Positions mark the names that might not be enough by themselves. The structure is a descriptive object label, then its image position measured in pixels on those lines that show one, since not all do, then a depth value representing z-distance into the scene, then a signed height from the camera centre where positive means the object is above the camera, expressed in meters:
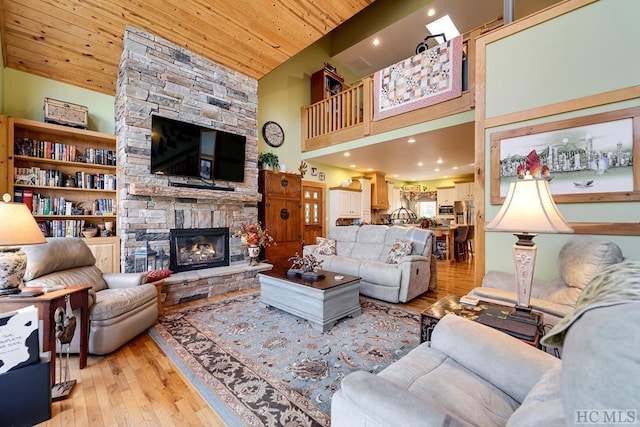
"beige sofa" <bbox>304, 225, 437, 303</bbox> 3.29 -0.73
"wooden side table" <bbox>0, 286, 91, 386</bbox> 1.55 -0.59
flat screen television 3.49 +0.86
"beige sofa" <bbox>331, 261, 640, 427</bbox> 0.41 -0.55
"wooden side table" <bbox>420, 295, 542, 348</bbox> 1.59 -0.64
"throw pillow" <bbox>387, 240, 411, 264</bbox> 3.63 -0.57
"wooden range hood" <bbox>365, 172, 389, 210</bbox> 7.88 +0.61
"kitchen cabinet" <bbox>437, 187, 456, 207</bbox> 9.20 +0.53
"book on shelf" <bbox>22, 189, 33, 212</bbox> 3.16 +0.15
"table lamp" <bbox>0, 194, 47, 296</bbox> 1.51 -0.18
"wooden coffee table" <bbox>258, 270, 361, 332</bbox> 2.52 -0.89
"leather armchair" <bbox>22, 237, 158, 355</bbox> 2.00 -0.72
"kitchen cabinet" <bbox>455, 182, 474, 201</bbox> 8.61 +0.68
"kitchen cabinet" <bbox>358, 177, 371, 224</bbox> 7.57 +0.36
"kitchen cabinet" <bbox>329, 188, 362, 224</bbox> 6.86 +0.20
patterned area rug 1.54 -1.15
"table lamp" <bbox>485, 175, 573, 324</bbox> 1.38 -0.06
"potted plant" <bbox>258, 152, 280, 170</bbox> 5.16 +0.97
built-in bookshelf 3.20 +0.46
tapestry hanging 3.68 +2.02
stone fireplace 3.32 +1.24
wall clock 5.57 +1.67
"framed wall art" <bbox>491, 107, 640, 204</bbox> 2.06 +0.50
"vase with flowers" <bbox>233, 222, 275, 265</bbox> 4.00 -0.43
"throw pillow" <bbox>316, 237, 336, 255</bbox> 4.41 -0.62
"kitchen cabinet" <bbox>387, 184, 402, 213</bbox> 8.75 +0.47
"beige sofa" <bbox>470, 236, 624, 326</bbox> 1.63 -0.49
